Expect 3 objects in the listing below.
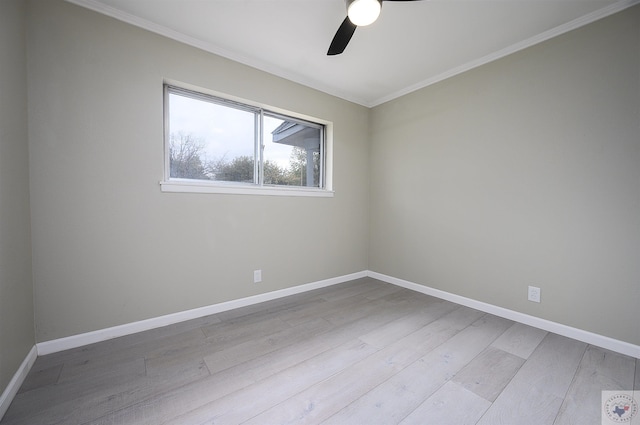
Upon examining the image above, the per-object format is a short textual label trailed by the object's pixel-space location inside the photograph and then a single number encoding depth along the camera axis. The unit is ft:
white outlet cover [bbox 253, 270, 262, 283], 8.83
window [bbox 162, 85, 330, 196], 7.62
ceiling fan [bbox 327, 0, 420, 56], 4.96
